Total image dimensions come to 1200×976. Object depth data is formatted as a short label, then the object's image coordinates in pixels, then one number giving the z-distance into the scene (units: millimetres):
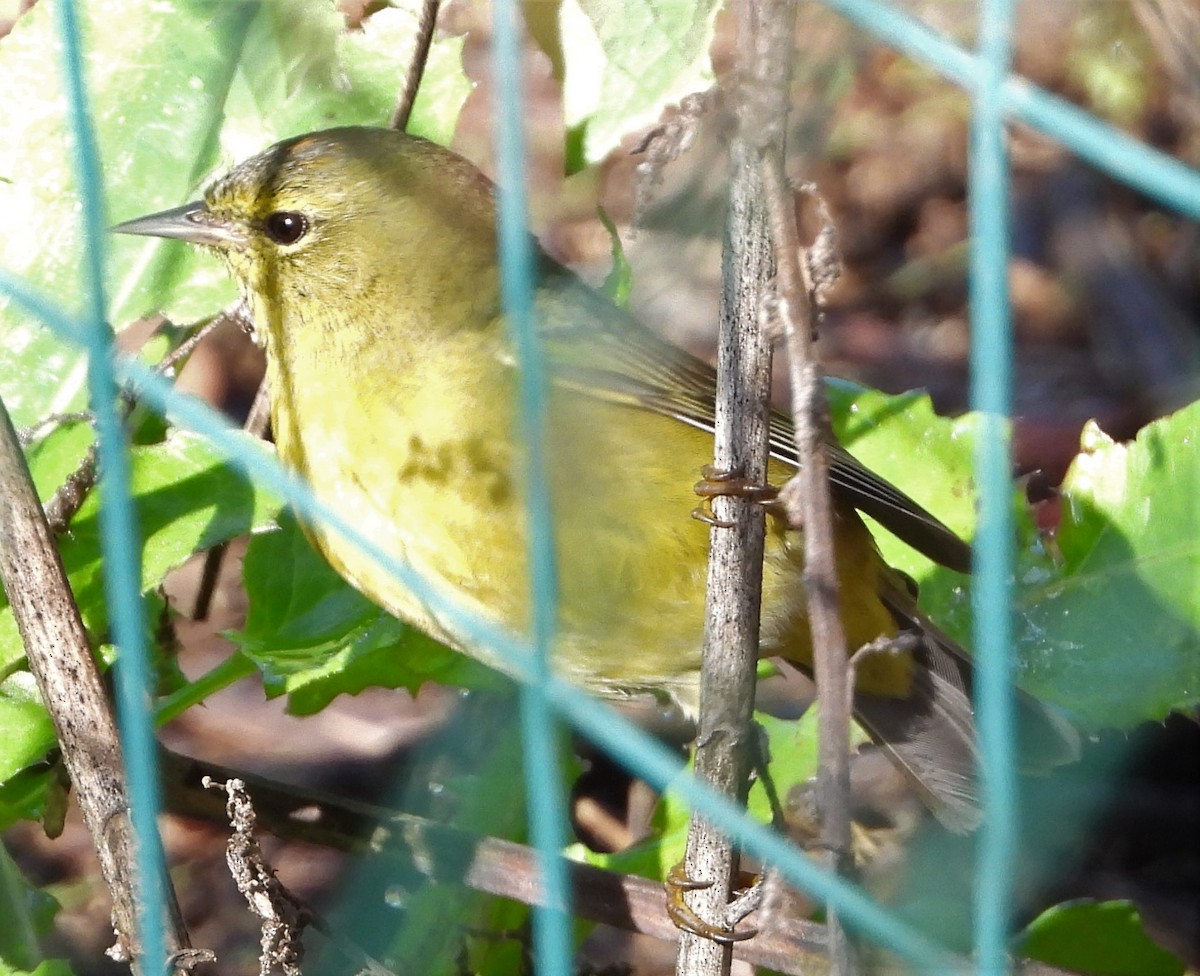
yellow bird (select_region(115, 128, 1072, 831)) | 4039
